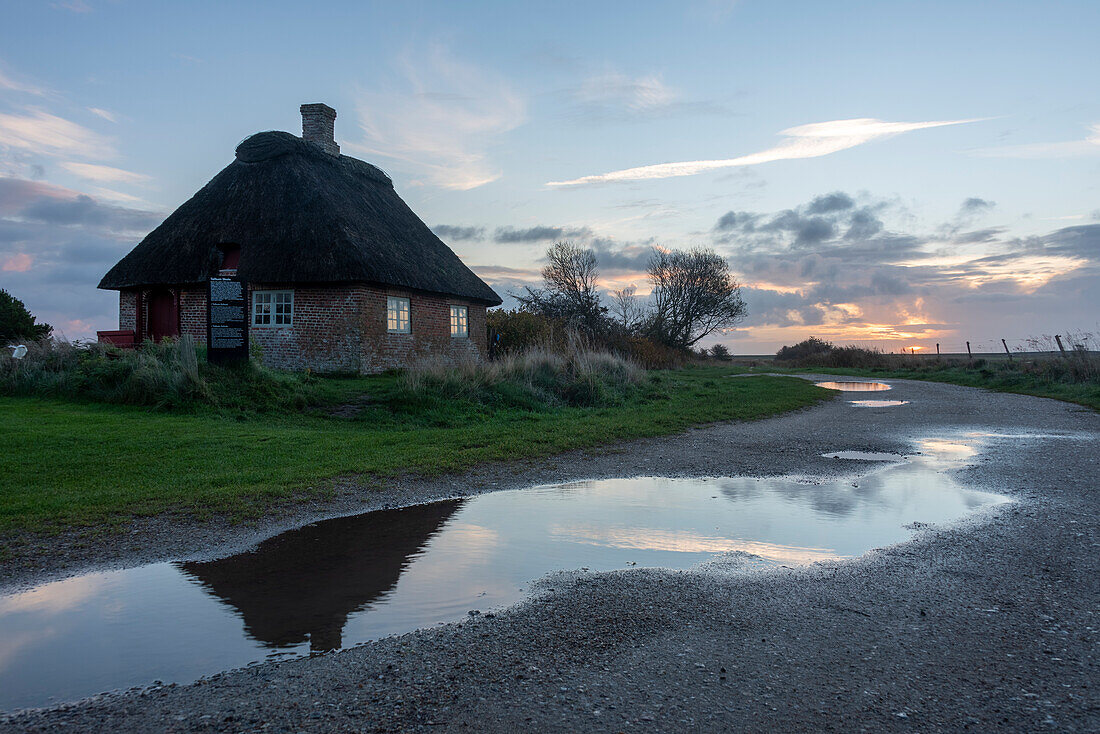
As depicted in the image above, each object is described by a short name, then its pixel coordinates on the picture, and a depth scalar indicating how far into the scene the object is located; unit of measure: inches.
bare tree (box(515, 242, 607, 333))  1567.4
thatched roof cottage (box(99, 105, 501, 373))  849.5
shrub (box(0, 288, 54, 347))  1115.9
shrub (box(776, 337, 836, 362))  2191.2
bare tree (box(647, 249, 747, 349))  2100.1
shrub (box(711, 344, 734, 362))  2176.4
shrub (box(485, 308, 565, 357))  1198.3
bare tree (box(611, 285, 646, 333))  1680.1
